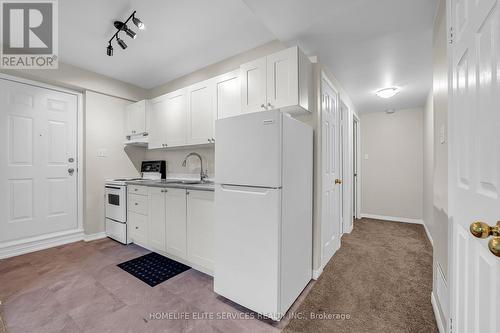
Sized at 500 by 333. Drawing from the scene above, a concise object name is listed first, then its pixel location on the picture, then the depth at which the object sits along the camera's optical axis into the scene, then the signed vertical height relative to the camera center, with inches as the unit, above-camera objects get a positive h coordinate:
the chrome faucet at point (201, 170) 117.7 -2.4
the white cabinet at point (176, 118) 114.0 +27.7
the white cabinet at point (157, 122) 123.6 +27.9
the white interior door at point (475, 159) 24.1 +1.0
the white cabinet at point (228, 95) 92.1 +33.5
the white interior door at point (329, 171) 89.0 -2.6
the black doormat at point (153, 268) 81.1 -44.4
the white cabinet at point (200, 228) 79.7 -24.9
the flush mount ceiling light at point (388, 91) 122.0 +45.1
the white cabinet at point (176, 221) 88.8 -24.7
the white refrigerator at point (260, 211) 56.9 -13.5
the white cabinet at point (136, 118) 132.4 +32.8
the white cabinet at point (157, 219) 97.2 -25.9
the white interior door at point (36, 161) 101.9 +3.2
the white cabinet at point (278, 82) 72.4 +31.9
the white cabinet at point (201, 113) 102.2 +27.8
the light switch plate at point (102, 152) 128.6 +9.3
